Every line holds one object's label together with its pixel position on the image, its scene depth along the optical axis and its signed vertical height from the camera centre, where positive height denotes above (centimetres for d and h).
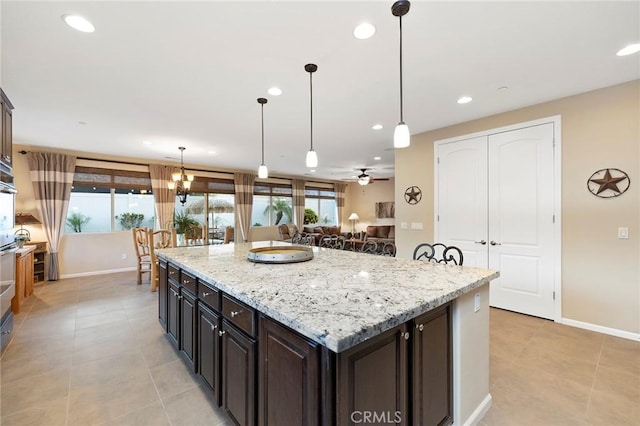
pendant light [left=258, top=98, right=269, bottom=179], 319 +53
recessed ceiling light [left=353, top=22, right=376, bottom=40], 195 +133
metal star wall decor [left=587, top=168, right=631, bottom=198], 288 +32
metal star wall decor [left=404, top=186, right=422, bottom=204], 461 +32
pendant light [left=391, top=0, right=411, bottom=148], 171 +61
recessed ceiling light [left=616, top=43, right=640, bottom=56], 223 +135
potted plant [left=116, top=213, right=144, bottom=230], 631 -12
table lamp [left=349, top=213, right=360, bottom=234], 1064 -20
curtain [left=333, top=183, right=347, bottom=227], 1085 +63
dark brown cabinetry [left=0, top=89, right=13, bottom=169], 271 +88
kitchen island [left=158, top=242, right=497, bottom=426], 105 -61
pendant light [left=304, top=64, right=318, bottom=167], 248 +57
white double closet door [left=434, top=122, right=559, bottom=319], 337 +5
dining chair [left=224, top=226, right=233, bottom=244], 586 -42
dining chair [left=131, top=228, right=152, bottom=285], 505 -58
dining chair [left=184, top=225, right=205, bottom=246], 555 -42
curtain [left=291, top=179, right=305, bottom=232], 937 +38
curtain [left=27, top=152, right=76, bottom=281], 519 +48
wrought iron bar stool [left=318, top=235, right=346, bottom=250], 343 -37
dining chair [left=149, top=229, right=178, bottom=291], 463 -58
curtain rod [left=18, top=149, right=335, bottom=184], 514 +118
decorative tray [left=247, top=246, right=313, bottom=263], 215 -34
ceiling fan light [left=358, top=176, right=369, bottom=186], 750 +93
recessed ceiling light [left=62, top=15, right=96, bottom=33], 185 +133
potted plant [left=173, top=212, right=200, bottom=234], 641 -16
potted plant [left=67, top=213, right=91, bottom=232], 576 -12
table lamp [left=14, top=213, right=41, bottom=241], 467 -8
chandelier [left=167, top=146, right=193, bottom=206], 531 +66
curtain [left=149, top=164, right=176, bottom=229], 649 +48
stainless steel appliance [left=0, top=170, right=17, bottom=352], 256 -39
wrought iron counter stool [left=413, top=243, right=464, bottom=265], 417 -59
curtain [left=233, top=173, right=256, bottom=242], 796 +36
